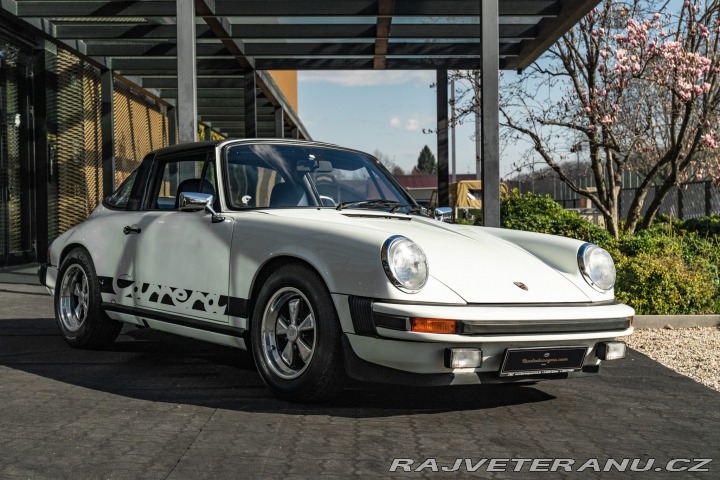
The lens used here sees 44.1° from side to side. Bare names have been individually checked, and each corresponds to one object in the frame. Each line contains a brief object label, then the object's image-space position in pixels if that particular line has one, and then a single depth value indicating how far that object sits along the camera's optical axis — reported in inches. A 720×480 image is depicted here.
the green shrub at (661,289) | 345.7
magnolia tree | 513.7
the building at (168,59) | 429.1
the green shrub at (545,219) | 438.0
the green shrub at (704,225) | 575.4
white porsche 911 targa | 173.2
